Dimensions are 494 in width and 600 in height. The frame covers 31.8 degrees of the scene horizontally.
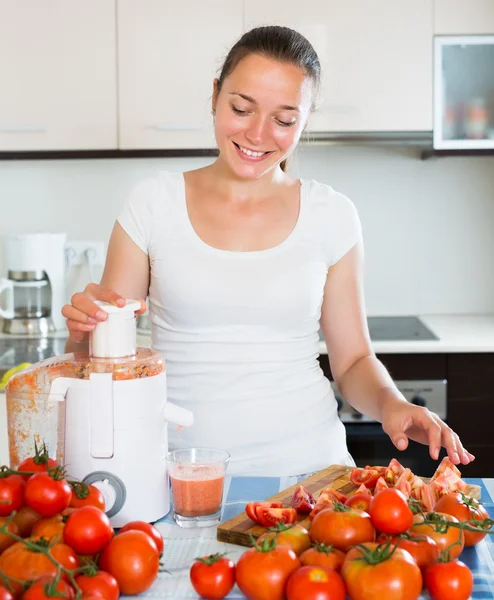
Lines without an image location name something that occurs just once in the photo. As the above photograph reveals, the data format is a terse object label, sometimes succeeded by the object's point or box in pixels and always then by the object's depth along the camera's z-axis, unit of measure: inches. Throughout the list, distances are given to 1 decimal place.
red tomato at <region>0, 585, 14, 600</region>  30.4
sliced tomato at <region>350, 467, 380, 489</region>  45.8
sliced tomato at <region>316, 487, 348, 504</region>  41.9
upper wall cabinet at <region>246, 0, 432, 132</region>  105.0
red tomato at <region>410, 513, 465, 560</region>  36.7
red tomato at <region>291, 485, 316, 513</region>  42.6
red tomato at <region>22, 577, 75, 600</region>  30.2
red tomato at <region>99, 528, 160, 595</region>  34.4
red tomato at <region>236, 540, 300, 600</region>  33.2
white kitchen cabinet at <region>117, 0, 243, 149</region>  104.7
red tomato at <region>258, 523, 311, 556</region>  35.8
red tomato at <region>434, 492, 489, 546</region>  39.5
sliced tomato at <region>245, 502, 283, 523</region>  41.4
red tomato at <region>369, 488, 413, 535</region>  35.8
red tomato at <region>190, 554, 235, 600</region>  34.6
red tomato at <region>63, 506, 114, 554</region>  34.4
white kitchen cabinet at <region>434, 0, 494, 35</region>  105.4
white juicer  41.2
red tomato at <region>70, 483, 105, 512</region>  38.1
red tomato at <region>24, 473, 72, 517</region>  36.2
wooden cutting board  40.8
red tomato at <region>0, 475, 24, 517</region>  36.8
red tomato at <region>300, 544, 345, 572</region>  34.0
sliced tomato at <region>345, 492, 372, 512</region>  39.2
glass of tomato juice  42.9
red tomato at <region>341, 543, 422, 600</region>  32.1
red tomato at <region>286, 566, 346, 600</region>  32.0
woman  56.4
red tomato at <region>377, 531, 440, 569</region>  35.0
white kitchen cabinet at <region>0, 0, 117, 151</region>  104.7
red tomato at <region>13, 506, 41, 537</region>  37.3
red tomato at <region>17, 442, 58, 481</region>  39.0
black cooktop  102.8
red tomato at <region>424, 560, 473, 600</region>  33.7
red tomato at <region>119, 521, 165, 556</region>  36.1
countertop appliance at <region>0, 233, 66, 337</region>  110.6
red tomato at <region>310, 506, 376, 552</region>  35.8
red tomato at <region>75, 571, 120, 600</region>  32.0
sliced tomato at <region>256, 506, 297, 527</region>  41.1
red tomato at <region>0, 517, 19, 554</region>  35.4
